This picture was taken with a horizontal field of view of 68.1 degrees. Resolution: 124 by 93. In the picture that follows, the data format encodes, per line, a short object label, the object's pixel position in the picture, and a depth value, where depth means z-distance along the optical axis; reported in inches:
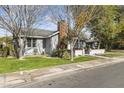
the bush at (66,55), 400.2
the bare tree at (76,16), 356.6
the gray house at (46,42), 472.5
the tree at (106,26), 547.2
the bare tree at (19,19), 343.3
